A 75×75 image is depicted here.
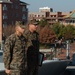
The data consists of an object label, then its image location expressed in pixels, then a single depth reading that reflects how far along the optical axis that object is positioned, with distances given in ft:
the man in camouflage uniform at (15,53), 17.87
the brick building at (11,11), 254.27
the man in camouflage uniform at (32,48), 19.06
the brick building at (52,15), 355.75
